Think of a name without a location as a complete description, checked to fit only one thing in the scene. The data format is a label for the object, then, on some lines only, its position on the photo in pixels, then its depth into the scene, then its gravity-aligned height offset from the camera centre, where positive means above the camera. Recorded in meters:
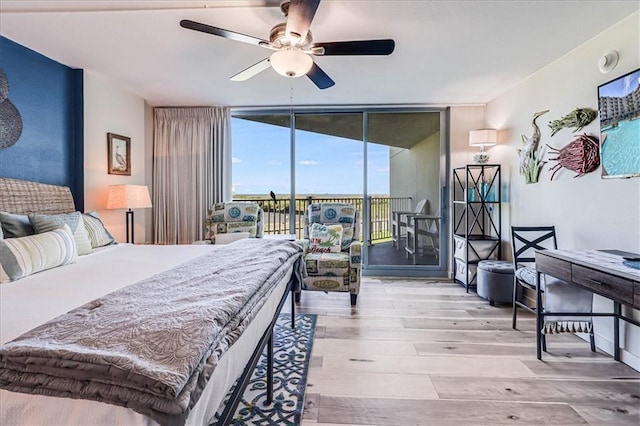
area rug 1.74 -1.14
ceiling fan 2.01 +1.14
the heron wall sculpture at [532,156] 3.37 +0.60
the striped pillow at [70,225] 2.37 -0.13
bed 0.72 -0.41
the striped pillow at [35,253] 1.77 -0.28
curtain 4.71 +0.64
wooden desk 1.74 -0.41
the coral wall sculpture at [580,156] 2.62 +0.48
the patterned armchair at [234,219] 4.29 -0.15
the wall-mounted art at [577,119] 2.66 +0.81
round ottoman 3.41 -0.80
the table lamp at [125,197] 3.53 +0.12
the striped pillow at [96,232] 2.85 -0.22
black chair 2.88 -0.49
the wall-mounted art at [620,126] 2.25 +0.64
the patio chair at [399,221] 4.96 -0.19
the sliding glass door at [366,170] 4.83 +0.62
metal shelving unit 4.07 -0.12
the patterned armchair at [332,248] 3.45 -0.48
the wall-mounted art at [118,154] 3.77 +0.67
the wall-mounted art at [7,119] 2.69 +0.78
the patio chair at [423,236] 4.88 -0.42
